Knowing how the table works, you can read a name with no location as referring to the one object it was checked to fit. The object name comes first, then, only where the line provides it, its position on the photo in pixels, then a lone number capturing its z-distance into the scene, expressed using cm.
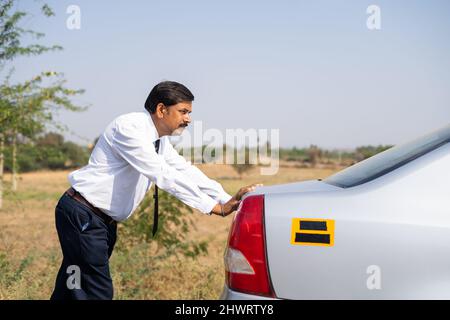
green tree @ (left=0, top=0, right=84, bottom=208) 732
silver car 201
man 294
